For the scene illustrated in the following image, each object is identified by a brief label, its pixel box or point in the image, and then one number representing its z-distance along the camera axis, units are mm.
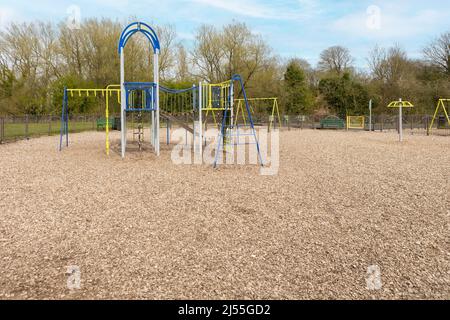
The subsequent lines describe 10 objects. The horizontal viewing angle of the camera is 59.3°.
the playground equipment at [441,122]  27519
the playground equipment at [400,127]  17053
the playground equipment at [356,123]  29319
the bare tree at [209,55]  39062
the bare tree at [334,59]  47812
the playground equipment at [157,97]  11172
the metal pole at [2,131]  16125
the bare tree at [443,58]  36300
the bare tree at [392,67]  37938
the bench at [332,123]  29453
